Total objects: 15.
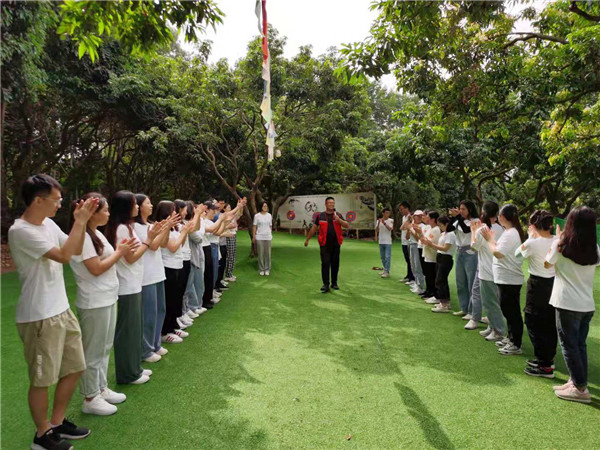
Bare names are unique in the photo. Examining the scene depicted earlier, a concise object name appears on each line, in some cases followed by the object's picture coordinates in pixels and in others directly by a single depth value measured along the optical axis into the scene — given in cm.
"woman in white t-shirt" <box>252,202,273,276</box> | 758
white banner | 1634
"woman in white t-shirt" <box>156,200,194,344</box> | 374
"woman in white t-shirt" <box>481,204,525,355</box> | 344
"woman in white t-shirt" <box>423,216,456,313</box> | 498
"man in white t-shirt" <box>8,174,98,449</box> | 195
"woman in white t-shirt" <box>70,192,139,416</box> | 238
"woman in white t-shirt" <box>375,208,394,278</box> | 766
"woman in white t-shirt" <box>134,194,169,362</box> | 314
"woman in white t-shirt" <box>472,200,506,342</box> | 387
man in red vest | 629
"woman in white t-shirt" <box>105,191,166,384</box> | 278
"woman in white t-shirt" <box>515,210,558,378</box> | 308
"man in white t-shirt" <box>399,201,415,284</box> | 694
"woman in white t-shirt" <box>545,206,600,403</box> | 265
